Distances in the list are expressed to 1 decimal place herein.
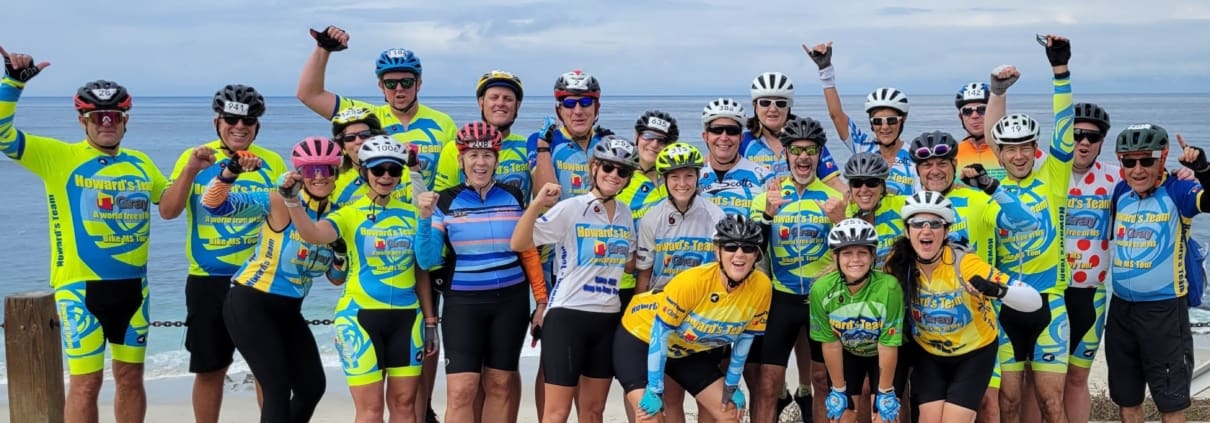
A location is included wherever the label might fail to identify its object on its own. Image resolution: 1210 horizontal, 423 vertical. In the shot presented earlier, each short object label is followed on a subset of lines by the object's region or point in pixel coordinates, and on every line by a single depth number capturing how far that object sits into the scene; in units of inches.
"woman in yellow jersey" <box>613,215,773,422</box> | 293.0
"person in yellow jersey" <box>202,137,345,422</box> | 299.7
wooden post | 318.7
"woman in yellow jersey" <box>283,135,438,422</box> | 297.6
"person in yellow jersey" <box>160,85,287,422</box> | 325.4
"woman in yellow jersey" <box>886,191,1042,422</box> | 294.0
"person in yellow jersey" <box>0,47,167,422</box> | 316.2
